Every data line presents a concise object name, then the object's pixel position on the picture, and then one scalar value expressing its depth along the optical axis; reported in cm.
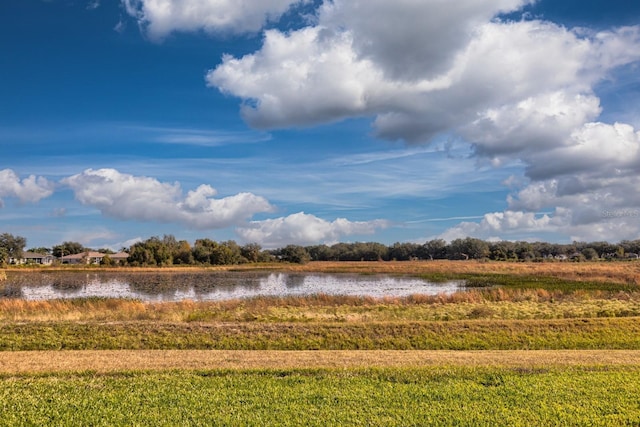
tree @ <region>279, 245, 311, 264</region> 12108
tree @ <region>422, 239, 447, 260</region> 17279
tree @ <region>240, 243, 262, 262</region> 12256
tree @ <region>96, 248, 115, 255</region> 15044
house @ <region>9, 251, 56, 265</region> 12775
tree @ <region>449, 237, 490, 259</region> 14962
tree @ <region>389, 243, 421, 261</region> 16750
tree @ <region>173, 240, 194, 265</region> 11069
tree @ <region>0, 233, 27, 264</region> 12556
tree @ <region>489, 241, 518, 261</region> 13012
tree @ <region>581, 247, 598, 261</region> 14342
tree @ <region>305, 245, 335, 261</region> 16950
